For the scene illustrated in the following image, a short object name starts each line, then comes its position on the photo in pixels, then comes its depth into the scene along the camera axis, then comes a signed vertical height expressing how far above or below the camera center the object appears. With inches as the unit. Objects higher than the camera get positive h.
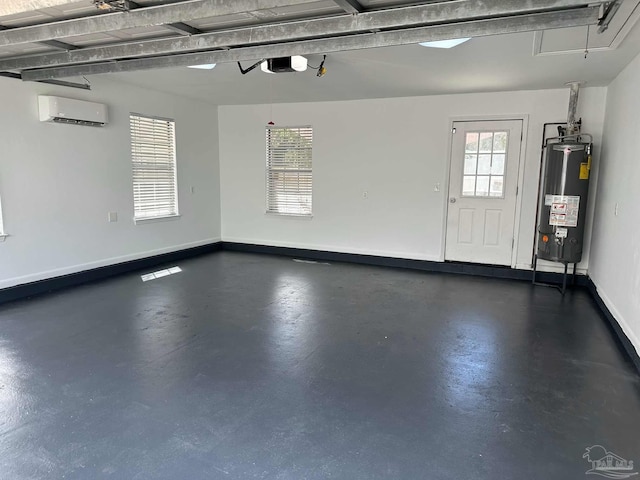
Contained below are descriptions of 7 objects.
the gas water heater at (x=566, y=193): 181.9 -3.5
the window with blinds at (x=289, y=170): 264.7 +5.8
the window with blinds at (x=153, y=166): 224.8 +5.5
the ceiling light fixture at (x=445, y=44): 129.3 +43.3
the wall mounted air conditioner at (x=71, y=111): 174.4 +27.6
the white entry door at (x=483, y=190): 216.4 -3.7
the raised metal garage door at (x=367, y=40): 91.1 +35.9
